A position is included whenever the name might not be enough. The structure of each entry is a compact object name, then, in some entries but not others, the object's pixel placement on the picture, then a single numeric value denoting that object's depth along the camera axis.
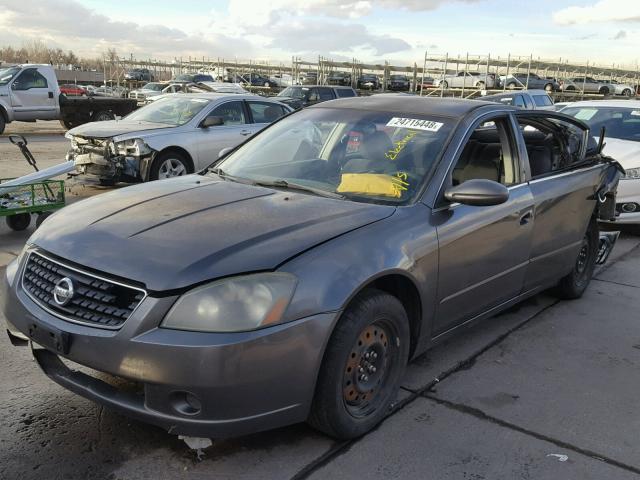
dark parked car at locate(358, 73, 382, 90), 44.50
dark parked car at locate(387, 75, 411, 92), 46.91
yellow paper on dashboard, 3.41
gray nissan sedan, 2.45
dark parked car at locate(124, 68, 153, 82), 50.64
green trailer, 6.30
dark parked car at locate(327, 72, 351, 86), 42.61
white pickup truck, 17.61
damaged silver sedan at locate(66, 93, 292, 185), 9.00
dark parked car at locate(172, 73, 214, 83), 33.72
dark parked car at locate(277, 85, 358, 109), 20.25
